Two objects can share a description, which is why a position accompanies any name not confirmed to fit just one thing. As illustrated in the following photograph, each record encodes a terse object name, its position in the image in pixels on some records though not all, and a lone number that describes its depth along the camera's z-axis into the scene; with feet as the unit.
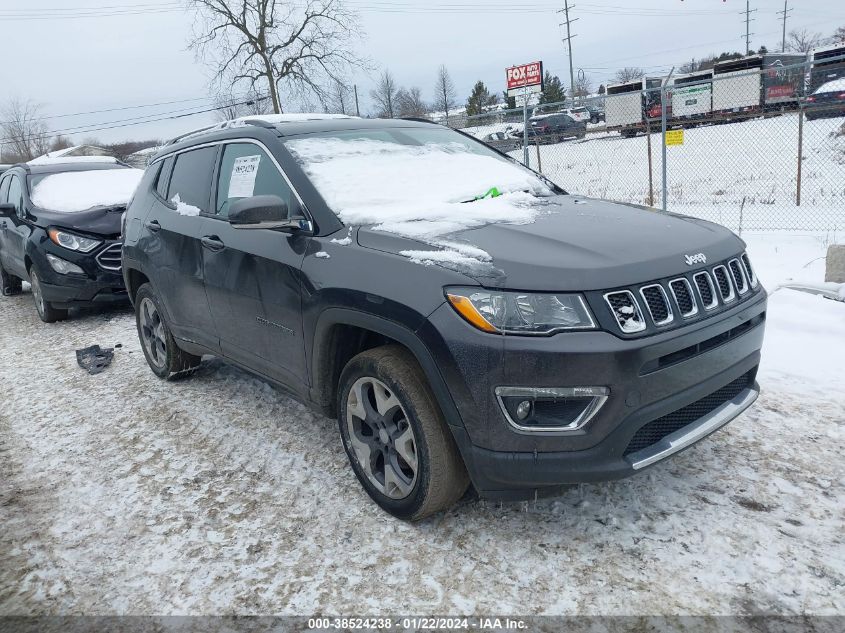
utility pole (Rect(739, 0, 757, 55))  216.74
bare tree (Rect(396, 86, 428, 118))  184.96
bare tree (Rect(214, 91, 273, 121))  94.27
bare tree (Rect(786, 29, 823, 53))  200.39
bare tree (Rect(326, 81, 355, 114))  95.81
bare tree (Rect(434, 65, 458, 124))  275.18
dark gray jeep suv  7.31
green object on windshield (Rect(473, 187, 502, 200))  11.14
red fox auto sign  77.15
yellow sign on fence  28.63
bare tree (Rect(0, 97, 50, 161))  182.09
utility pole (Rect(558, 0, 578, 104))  203.00
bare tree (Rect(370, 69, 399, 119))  247.91
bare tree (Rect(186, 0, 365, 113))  87.71
